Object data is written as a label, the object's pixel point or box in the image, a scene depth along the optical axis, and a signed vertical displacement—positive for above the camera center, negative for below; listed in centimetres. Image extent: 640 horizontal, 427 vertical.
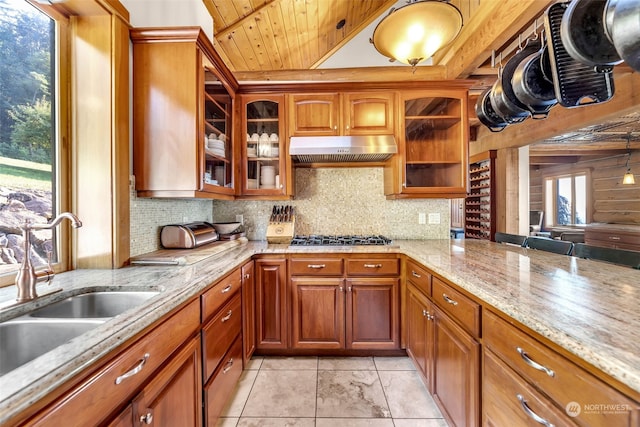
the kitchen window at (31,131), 122 +41
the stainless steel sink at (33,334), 89 -41
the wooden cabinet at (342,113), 245 +88
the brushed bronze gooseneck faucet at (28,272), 99 -22
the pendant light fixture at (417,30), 139 +99
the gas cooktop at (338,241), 242 -27
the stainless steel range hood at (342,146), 231 +56
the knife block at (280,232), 258 -19
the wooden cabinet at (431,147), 244 +59
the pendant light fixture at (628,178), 570 +67
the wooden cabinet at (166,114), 177 +64
